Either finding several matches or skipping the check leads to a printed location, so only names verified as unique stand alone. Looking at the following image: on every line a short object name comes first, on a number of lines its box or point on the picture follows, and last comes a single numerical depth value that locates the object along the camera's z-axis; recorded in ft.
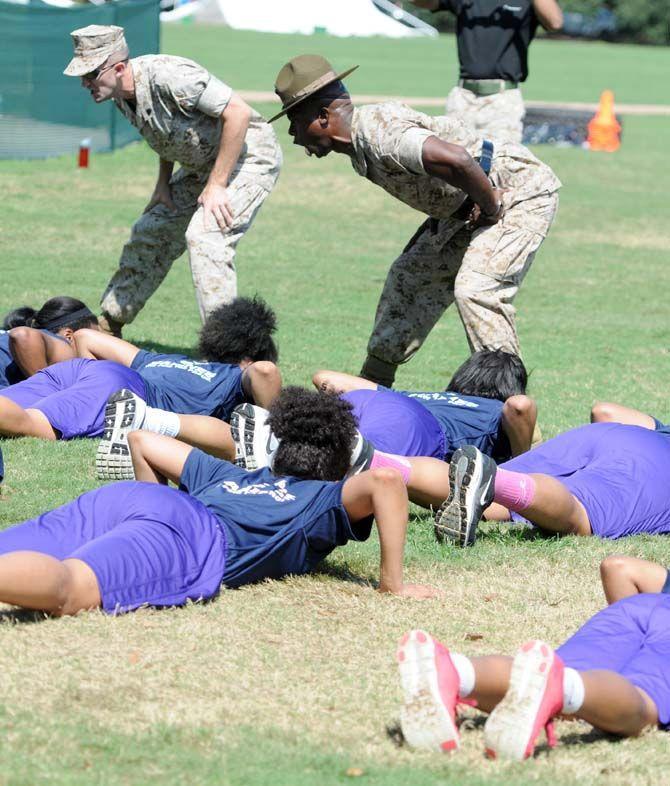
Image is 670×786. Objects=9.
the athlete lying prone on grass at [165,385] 40.63
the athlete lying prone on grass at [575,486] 34.06
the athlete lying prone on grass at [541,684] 22.09
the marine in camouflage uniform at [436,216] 43.37
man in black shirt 75.41
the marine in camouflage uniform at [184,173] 51.98
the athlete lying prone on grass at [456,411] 39.09
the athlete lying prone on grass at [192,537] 27.68
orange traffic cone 152.39
